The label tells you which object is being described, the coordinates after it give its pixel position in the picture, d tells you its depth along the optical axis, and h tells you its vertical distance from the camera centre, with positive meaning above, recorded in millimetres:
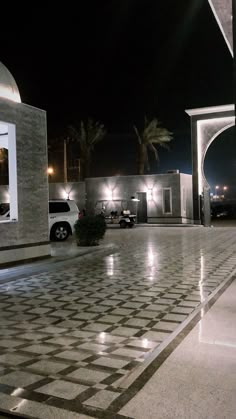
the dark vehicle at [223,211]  35856 -745
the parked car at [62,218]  17000 -491
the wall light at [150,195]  27125 +573
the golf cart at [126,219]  24750 -864
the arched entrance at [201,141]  25281 +3783
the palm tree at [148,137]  30703 +4893
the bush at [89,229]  14383 -830
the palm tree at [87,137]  32312 +5259
